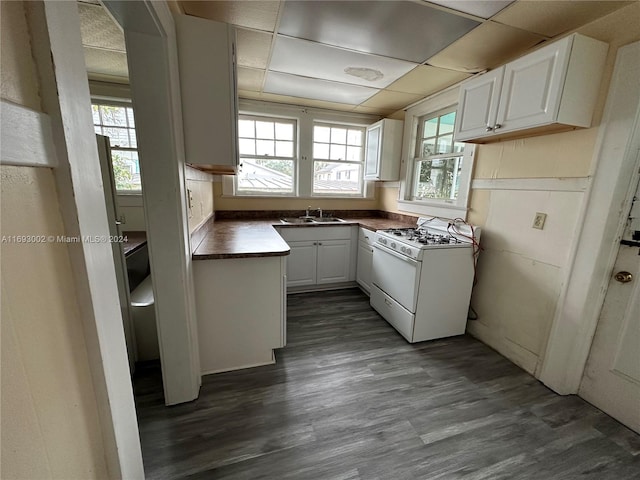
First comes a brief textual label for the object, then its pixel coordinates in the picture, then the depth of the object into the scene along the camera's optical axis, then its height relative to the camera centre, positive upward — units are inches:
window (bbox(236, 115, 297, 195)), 133.5 +13.1
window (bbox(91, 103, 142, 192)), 110.3 +16.4
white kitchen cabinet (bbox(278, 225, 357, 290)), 125.3 -35.5
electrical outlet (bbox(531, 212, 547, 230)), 73.9 -8.2
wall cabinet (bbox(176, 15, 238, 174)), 56.6 +20.0
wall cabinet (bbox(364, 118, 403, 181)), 133.0 +18.8
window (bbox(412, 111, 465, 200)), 108.3 +12.1
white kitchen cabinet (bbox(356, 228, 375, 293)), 123.0 -35.5
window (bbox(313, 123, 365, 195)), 144.3 +14.1
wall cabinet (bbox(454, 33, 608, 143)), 59.5 +24.8
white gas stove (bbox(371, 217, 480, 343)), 86.5 -31.7
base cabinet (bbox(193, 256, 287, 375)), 68.9 -35.5
